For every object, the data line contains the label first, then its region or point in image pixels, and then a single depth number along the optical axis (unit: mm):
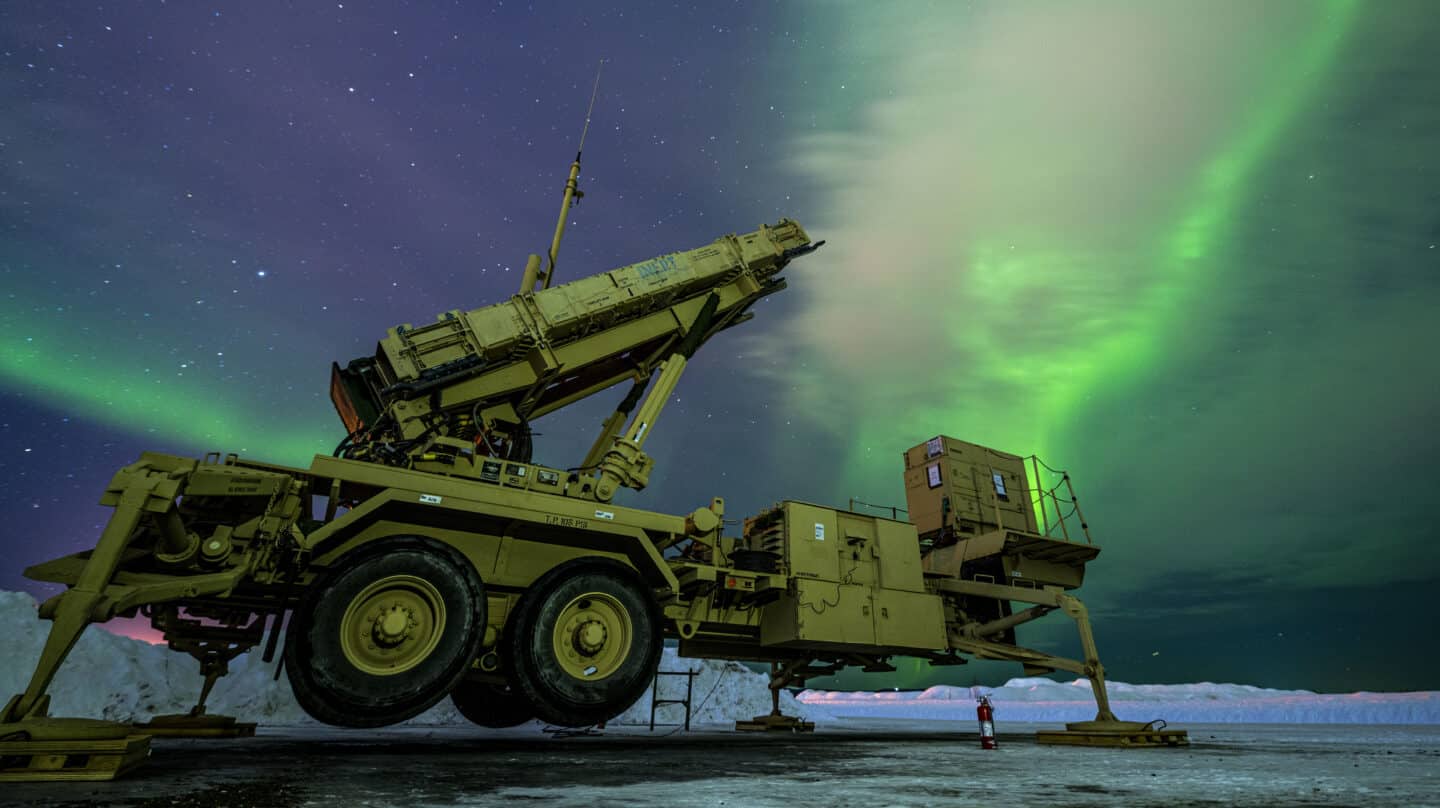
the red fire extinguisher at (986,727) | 7871
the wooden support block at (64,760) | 3756
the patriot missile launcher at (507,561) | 5191
